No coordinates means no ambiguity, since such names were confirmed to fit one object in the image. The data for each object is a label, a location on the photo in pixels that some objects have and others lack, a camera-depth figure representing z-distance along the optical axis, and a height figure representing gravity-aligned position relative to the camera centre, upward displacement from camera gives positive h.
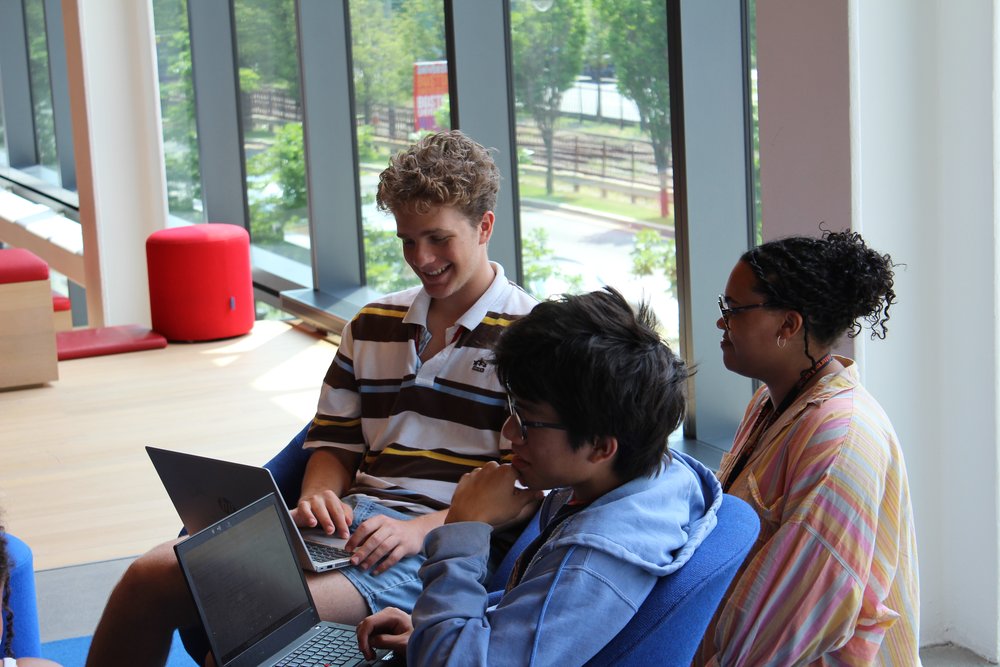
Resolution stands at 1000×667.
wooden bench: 6.19 -0.84
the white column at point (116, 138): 7.89 +0.15
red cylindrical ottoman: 7.06 -0.74
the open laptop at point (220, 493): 2.08 -0.62
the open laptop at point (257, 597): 1.79 -0.70
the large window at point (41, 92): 14.11 +0.88
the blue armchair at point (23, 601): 2.69 -0.99
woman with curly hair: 1.94 -0.60
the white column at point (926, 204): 2.72 -0.19
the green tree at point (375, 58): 6.78 +0.52
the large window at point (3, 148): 15.62 +0.23
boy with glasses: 1.57 -0.52
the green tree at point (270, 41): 8.25 +0.81
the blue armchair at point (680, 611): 1.62 -0.66
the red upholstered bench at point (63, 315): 9.40 -1.20
